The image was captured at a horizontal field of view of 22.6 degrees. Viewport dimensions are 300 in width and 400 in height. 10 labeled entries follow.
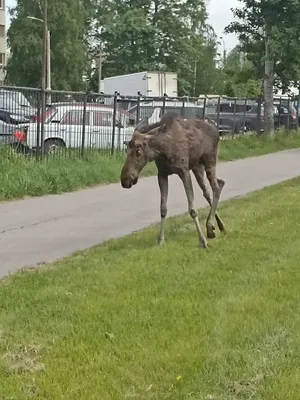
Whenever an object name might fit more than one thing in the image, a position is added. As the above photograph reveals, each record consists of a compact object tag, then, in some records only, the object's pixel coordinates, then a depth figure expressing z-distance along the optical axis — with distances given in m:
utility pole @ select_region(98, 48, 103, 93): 58.19
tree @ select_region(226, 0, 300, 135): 27.91
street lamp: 51.21
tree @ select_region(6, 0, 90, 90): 63.12
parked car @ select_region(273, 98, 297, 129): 34.94
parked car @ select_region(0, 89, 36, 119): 15.43
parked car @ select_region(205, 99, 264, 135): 27.34
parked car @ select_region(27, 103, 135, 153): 16.61
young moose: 8.30
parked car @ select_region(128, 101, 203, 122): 21.31
